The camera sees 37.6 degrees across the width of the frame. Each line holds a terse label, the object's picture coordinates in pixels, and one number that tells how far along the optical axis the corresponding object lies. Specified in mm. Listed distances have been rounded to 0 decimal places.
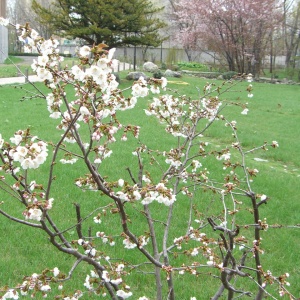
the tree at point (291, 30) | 30759
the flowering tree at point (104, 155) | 1685
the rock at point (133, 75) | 18828
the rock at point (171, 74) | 22891
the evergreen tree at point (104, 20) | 17484
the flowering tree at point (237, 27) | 27062
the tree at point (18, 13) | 38053
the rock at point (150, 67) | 24430
